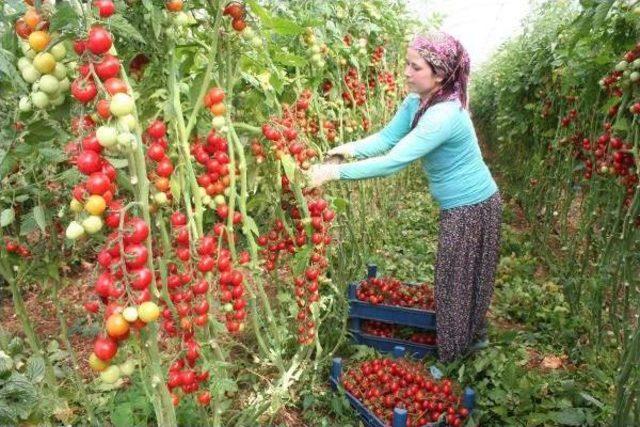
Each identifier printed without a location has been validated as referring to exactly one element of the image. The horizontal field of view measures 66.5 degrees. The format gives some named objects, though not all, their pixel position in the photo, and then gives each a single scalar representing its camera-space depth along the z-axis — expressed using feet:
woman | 6.36
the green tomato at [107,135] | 2.78
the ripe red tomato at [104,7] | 2.80
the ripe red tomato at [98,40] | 2.74
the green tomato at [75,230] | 2.88
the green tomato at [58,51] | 2.90
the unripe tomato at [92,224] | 2.88
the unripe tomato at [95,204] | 2.84
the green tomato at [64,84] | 3.04
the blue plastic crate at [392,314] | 7.97
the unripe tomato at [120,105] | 2.76
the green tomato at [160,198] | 3.67
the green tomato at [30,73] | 3.00
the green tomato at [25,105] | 3.23
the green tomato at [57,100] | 3.09
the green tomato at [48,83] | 2.92
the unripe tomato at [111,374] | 3.13
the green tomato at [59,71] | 2.96
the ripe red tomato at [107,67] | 2.83
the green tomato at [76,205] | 3.01
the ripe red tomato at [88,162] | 2.82
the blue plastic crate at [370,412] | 5.94
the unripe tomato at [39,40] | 2.84
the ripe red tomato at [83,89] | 2.79
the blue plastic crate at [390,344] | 8.12
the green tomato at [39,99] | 2.97
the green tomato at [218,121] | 4.08
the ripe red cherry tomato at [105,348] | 3.01
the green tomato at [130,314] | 2.89
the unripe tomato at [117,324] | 2.88
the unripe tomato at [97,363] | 3.06
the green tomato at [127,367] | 3.23
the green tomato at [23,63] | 3.07
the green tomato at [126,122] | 2.85
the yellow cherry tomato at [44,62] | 2.85
